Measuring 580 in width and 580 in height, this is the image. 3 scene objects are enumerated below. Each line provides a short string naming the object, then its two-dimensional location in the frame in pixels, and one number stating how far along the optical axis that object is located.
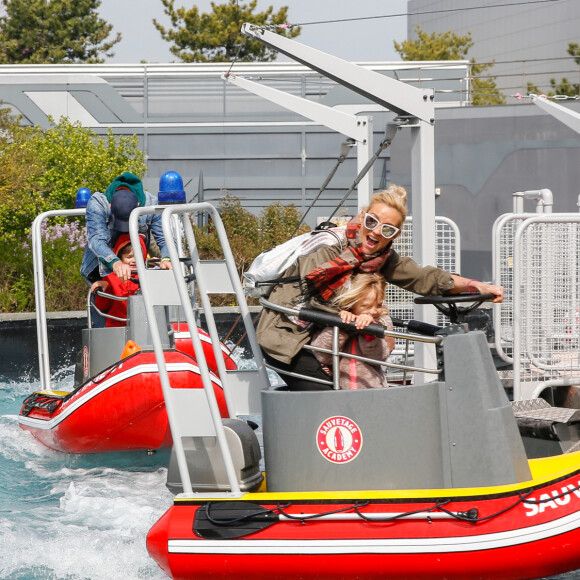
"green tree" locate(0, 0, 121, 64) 72.48
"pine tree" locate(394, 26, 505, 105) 73.67
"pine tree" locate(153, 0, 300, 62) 67.66
